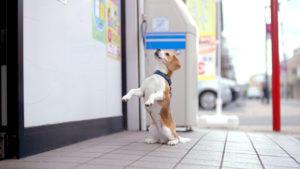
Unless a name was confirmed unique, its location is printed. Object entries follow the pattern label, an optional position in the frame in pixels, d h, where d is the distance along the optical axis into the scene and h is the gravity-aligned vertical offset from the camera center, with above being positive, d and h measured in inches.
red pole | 220.4 +18.1
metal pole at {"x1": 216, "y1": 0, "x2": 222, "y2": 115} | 268.7 +36.0
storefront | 112.0 +8.8
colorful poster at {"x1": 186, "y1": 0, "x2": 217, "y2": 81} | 277.0 +48.9
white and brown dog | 140.4 -1.2
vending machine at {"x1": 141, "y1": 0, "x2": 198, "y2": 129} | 208.5 +30.8
